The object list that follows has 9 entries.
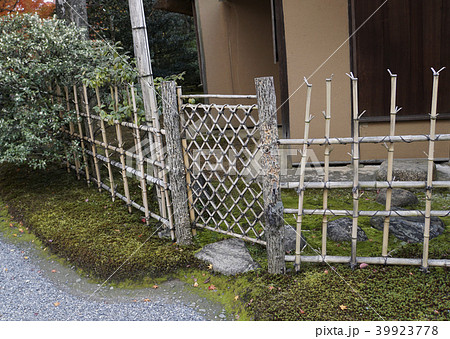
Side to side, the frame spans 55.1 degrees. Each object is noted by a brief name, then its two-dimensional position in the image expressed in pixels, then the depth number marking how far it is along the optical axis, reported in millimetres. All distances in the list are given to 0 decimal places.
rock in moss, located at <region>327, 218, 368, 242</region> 4062
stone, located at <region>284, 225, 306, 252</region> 3961
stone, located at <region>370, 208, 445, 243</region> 3902
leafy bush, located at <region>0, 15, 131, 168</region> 5559
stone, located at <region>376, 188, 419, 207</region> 4812
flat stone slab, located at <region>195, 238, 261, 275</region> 3771
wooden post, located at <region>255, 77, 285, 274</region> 3334
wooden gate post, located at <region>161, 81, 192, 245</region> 4016
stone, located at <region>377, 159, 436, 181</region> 5113
